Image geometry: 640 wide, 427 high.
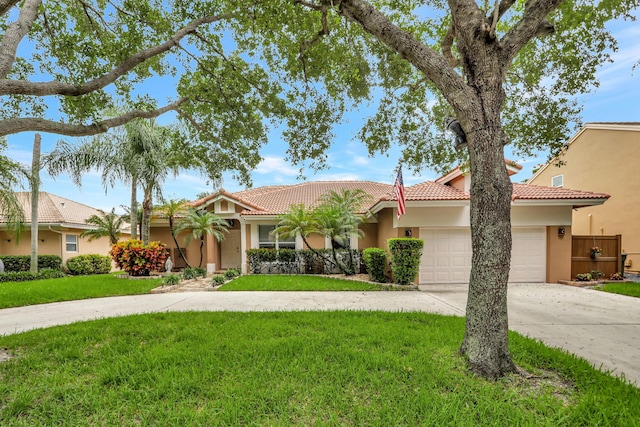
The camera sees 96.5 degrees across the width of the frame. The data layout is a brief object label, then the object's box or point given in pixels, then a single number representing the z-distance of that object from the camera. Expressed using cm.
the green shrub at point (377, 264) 1138
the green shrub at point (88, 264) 1602
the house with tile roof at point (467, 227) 1112
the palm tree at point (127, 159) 1319
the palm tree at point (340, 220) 1198
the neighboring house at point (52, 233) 1652
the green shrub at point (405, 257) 1041
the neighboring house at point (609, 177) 1355
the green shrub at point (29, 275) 1282
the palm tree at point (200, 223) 1339
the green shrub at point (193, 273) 1235
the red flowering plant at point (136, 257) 1280
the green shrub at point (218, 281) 1070
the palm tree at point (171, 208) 1337
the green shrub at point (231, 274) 1234
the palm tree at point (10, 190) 1082
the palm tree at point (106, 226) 1752
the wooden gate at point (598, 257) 1181
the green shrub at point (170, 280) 1054
